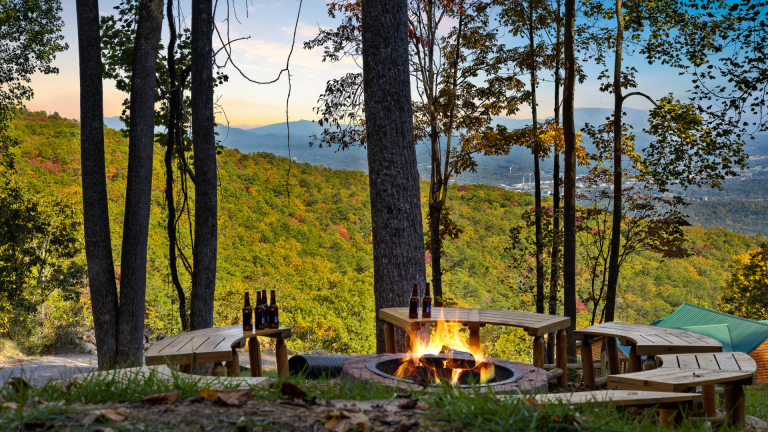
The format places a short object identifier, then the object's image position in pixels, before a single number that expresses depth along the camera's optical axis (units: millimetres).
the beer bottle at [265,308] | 3357
